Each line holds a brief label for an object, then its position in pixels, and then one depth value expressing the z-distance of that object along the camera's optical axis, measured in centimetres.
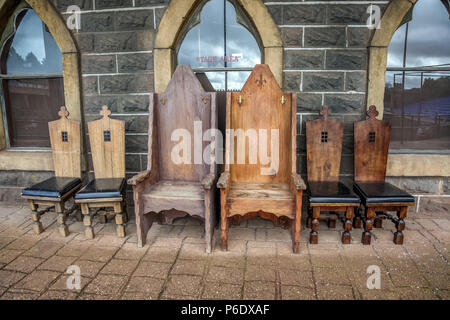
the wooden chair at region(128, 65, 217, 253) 247
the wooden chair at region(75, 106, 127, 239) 288
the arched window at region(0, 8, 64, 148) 341
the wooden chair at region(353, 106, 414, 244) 283
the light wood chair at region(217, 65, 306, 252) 247
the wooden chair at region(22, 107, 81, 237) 292
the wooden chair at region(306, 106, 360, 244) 281
